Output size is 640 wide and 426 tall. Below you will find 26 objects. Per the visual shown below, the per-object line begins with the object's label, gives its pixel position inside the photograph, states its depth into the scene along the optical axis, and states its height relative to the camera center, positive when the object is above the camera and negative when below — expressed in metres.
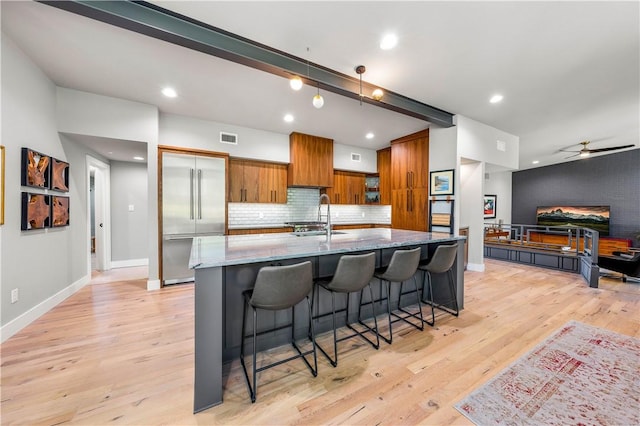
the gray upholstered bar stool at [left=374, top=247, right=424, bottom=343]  2.24 -0.55
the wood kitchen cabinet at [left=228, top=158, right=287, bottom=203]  4.65 +0.59
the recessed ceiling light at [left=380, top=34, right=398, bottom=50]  2.29 +1.69
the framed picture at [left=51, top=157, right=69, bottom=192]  2.93 +0.46
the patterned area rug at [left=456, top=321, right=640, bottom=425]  1.47 -1.27
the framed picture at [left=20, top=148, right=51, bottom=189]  2.46 +0.45
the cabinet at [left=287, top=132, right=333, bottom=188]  5.00 +1.08
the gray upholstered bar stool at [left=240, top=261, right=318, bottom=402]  1.58 -0.54
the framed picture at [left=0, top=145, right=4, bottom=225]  2.16 +0.23
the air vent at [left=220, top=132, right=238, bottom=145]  4.40 +1.37
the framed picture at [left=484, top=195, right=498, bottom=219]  8.40 +0.18
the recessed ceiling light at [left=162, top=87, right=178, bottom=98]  3.16 +1.61
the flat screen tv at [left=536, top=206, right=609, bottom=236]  7.42 -0.17
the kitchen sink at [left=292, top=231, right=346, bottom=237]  3.02 -0.30
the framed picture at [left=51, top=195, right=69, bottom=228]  2.93 +0.00
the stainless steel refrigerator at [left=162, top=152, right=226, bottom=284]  3.77 +0.09
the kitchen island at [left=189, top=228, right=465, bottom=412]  1.51 -0.50
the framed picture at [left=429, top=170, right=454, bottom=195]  4.32 +0.53
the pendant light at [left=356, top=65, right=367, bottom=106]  2.77 +1.68
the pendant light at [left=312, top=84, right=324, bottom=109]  2.43 +1.13
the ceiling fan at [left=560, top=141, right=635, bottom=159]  5.43 +1.44
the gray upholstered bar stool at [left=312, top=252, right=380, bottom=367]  1.94 -0.54
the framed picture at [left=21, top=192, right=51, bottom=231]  2.47 -0.01
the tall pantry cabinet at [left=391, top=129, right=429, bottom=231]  4.76 +0.62
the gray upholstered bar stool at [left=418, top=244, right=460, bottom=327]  2.57 -0.54
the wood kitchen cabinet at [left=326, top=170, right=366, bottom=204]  5.87 +0.58
